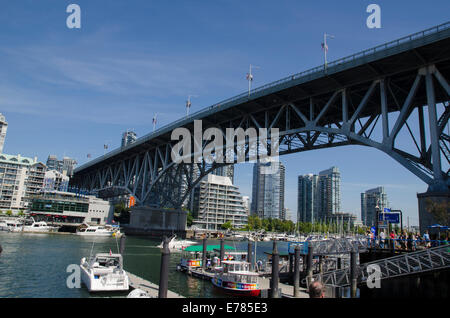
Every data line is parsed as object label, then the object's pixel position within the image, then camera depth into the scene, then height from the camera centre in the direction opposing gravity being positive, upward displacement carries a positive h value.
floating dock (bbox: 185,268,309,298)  21.88 -4.67
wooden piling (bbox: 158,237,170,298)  15.84 -2.79
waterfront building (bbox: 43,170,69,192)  143.35 +14.89
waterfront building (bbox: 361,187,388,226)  156.49 +13.82
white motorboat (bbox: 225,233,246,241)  109.61 -5.28
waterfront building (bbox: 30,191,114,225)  99.62 +1.19
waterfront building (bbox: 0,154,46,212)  131.75 +12.37
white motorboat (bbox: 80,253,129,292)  21.32 -4.20
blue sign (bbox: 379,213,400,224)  27.58 +1.18
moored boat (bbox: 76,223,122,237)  81.22 -4.38
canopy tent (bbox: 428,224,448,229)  21.73 +0.51
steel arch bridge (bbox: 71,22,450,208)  27.12 +15.22
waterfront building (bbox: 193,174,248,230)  137.50 +7.21
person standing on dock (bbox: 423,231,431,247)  20.56 -0.36
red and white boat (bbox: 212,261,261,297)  23.16 -4.47
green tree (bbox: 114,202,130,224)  132.88 -0.07
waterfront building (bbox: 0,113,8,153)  166.38 +41.84
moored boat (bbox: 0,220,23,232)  72.75 -4.01
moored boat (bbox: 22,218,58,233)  74.94 -4.29
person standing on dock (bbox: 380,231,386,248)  24.74 -0.63
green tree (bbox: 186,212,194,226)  125.19 -0.38
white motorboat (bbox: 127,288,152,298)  16.61 -4.03
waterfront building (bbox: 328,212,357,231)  189.18 +6.32
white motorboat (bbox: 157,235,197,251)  56.38 -4.65
